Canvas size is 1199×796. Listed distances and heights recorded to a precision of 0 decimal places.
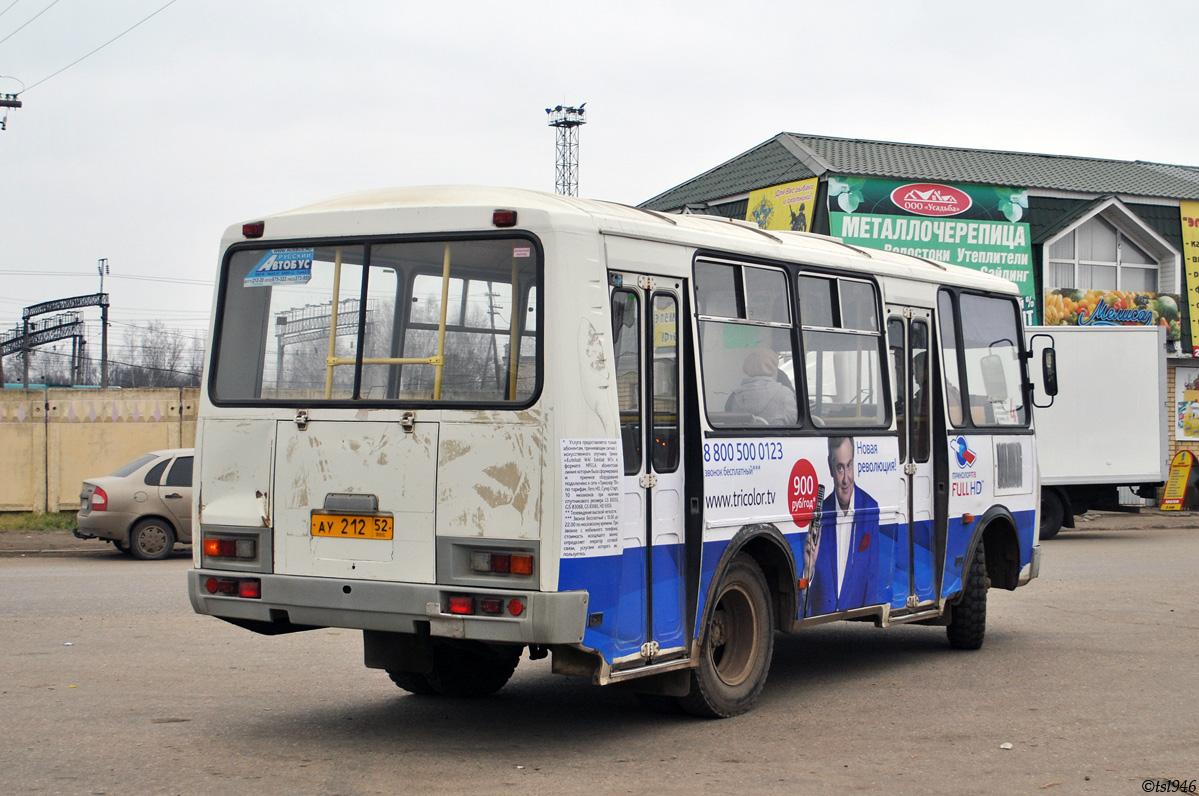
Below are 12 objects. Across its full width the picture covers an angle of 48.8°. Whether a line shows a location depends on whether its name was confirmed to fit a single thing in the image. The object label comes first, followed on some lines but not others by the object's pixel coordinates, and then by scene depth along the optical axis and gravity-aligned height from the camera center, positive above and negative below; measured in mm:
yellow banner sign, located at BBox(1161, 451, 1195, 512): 25844 -891
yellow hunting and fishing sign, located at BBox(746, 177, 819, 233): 30125 +5736
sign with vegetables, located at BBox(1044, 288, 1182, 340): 32031 +3327
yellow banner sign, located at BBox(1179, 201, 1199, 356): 32844 +4776
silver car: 18516 -694
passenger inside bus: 8094 +345
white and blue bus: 6656 +63
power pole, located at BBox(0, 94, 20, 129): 29634 +8053
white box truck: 22234 +367
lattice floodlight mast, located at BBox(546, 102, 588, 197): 51469 +12571
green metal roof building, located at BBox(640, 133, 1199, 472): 30281 +5576
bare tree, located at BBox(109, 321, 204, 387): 78938 +5848
